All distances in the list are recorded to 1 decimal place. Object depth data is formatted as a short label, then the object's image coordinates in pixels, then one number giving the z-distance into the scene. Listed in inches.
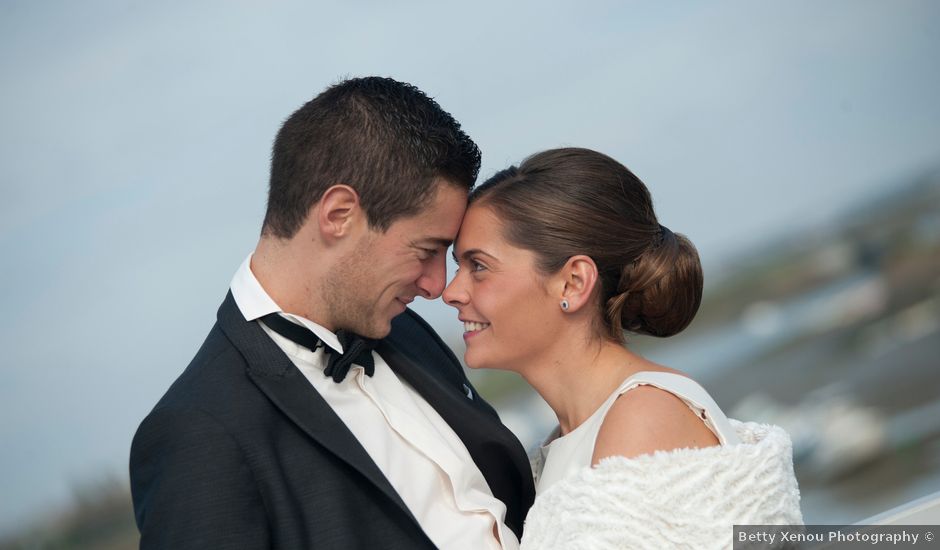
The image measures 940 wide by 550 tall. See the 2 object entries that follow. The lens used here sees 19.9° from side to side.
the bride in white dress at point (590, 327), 99.8
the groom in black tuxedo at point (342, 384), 97.6
